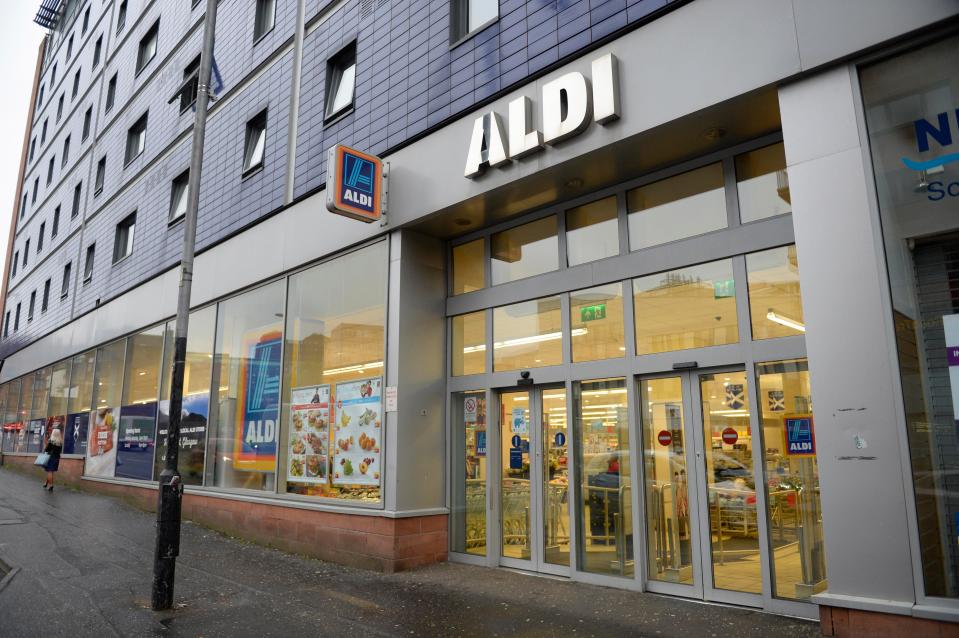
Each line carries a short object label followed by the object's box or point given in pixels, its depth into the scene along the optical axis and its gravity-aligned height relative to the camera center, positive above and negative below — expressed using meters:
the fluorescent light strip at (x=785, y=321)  6.47 +1.11
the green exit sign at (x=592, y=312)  8.16 +1.51
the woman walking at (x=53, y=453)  18.39 -0.35
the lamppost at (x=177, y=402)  6.88 +0.40
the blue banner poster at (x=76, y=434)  19.89 +0.19
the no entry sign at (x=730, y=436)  6.82 +0.00
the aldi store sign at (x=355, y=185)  9.08 +3.50
